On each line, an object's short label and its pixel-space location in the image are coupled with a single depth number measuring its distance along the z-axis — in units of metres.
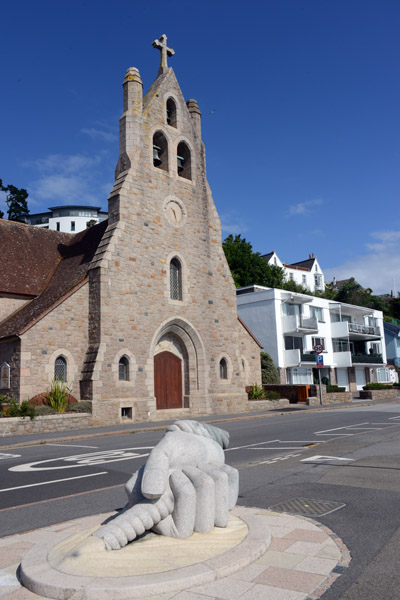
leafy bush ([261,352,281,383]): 37.19
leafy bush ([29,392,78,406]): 19.73
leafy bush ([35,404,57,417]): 18.86
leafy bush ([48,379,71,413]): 19.69
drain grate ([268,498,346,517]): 6.23
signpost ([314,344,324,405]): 30.22
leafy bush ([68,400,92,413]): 20.20
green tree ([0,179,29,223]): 65.38
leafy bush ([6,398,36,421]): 18.17
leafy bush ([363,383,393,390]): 39.25
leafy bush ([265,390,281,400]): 30.28
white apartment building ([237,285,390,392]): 40.38
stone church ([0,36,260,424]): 21.53
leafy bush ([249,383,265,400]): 30.08
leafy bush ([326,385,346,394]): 38.62
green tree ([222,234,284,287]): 54.25
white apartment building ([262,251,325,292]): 79.61
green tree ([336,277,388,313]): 71.75
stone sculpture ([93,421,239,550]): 4.55
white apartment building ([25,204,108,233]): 102.75
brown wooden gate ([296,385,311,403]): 33.38
